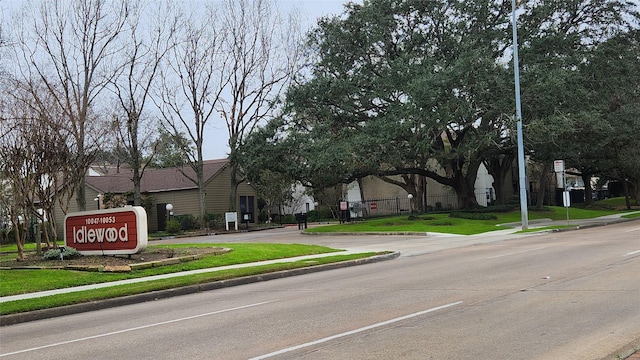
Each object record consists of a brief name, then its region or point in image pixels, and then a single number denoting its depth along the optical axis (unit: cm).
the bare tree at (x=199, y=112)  4528
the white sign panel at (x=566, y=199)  3184
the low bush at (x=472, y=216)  3781
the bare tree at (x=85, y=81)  3488
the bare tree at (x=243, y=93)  4594
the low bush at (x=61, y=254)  2031
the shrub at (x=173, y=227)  4478
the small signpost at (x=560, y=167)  3150
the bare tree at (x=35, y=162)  2100
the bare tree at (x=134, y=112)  4219
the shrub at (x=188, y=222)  4741
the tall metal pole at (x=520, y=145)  3009
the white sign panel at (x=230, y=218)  4542
